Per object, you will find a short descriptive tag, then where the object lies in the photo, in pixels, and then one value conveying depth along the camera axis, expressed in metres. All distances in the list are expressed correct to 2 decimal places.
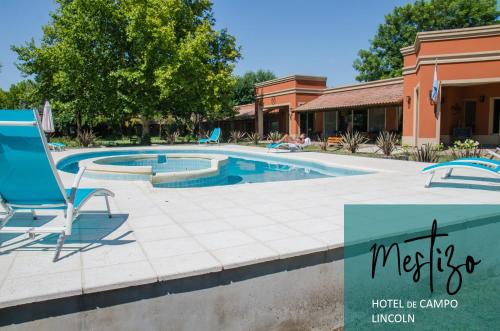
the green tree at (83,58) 22.53
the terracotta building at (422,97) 15.96
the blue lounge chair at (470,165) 6.15
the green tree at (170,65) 23.11
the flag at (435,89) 15.82
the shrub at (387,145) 14.16
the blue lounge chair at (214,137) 22.70
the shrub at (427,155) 12.27
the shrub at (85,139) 22.73
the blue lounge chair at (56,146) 18.20
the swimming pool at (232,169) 9.64
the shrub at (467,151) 12.01
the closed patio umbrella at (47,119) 16.48
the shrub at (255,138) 24.89
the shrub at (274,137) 24.38
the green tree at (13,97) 45.54
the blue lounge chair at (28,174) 3.21
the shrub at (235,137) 27.41
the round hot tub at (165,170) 9.33
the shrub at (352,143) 16.27
